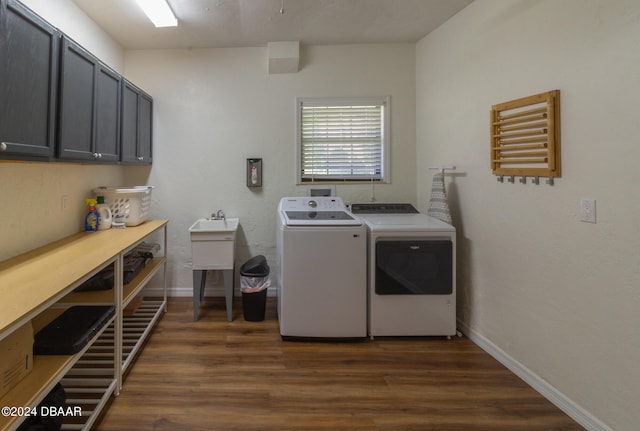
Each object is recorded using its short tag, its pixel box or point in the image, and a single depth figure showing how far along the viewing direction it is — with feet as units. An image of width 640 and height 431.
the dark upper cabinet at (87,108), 5.94
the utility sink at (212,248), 9.12
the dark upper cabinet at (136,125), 8.57
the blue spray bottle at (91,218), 8.16
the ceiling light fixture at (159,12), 7.57
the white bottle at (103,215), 8.34
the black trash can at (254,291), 9.07
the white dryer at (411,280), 7.87
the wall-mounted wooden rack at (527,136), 5.74
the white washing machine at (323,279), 7.80
